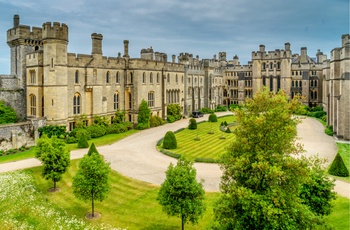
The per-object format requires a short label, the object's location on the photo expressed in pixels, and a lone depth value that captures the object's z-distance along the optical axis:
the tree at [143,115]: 45.91
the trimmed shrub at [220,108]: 73.49
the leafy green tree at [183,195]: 14.66
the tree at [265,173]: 10.43
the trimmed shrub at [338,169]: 24.14
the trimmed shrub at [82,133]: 35.80
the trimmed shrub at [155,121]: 47.66
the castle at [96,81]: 35.72
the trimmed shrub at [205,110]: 68.50
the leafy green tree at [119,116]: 44.31
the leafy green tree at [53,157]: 20.83
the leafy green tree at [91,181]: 17.30
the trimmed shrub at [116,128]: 41.37
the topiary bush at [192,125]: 45.98
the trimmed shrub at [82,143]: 32.56
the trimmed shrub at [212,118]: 54.12
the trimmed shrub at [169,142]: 33.34
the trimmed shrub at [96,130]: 38.28
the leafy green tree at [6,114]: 37.15
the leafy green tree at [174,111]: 55.12
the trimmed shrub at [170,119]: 53.34
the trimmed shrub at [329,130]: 41.60
